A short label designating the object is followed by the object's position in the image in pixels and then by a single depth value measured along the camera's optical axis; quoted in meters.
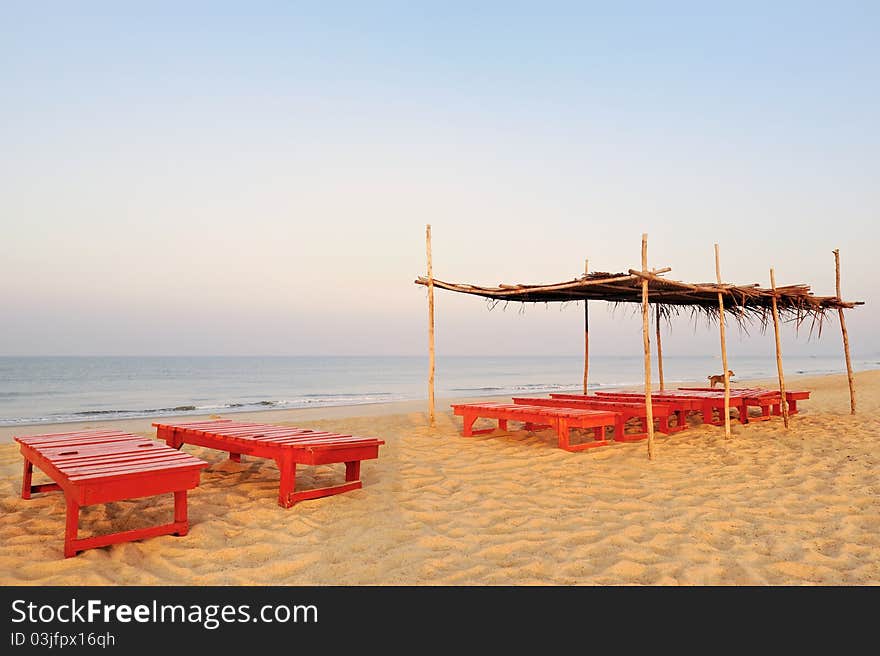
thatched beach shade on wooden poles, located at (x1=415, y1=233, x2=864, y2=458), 6.81
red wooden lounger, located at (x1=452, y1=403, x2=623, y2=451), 6.49
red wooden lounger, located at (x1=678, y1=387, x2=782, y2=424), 8.63
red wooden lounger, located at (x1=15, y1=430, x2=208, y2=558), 3.07
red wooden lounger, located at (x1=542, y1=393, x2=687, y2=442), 7.47
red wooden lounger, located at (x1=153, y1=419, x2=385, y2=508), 4.22
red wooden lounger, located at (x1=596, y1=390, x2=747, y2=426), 8.09
